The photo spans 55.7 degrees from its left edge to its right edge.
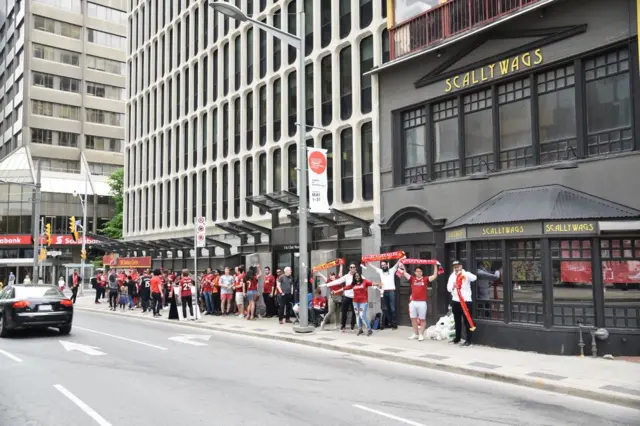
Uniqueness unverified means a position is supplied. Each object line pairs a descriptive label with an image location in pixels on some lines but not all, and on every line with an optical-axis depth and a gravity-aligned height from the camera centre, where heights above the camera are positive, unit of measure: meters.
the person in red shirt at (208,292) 24.16 -1.19
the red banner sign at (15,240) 61.84 +2.42
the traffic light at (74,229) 39.78 +2.25
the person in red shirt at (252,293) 21.45 -1.09
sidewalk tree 61.06 +6.21
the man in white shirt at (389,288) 16.80 -0.75
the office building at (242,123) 21.81 +6.71
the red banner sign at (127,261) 36.31 +0.11
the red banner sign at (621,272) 12.02 -0.24
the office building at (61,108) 64.00 +18.14
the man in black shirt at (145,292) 26.55 -1.27
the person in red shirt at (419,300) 14.96 -0.95
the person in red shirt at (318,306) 18.25 -1.33
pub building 12.34 +2.16
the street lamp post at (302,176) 16.62 +2.41
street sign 21.93 +1.16
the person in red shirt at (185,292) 21.23 -1.06
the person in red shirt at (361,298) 16.09 -0.97
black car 16.06 -1.20
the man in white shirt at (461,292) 13.81 -0.71
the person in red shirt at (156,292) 24.08 -1.19
